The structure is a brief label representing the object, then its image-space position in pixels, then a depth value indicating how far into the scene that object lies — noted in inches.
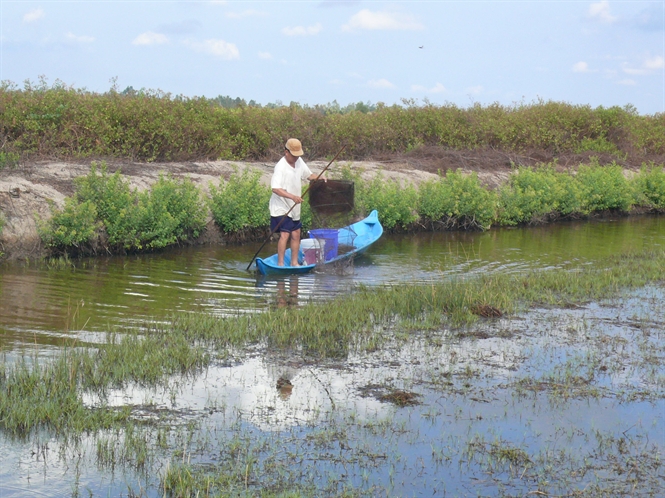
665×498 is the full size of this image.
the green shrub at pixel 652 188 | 935.7
